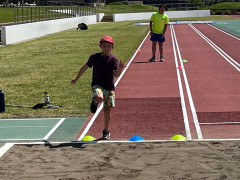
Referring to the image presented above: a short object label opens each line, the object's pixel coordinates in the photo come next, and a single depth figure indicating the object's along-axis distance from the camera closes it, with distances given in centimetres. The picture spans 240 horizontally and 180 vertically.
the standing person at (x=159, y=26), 1997
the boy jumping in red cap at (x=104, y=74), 859
